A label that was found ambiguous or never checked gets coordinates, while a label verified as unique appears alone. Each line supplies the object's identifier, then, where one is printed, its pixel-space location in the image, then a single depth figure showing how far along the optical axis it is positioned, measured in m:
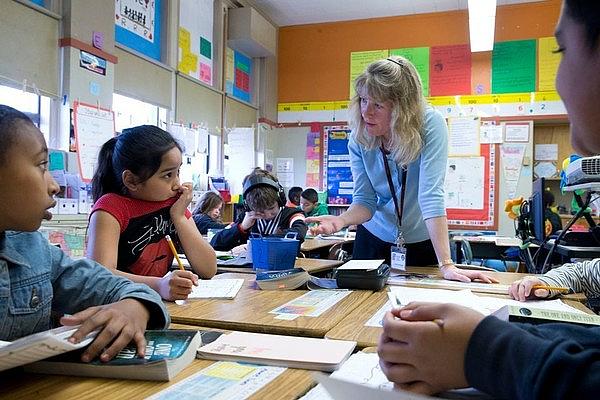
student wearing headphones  2.87
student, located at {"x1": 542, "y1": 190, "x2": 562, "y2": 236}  2.97
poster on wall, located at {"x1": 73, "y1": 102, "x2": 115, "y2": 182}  3.36
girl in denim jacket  0.80
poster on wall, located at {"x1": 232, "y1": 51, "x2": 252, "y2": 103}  5.95
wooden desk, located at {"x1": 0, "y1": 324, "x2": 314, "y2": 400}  0.59
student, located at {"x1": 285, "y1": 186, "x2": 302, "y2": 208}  5.78
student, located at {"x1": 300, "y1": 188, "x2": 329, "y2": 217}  5.37
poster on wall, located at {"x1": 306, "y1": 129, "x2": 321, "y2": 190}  6.46
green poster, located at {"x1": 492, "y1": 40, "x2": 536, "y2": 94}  5.67
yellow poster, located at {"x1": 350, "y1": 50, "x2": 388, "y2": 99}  6.22
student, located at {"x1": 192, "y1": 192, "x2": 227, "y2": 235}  3.96
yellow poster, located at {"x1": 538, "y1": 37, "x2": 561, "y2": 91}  5.55
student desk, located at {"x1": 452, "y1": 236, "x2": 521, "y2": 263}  4.49
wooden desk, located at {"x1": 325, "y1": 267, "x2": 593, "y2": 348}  0.86
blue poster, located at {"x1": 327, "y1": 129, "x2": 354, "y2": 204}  6.33
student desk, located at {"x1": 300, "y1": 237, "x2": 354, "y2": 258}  3.61
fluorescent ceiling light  4.32
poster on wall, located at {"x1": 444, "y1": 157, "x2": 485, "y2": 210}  5.82
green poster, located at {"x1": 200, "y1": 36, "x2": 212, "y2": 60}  5.14
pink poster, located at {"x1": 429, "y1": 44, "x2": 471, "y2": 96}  5.86
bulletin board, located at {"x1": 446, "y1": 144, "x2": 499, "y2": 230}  5.77
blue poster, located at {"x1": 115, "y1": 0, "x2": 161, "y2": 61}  4.00
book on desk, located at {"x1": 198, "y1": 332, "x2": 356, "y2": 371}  0.71
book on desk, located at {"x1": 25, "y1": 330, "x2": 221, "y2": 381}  0.64
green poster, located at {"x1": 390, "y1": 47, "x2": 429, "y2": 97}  5.99
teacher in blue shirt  1.75
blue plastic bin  1.65
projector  2.01
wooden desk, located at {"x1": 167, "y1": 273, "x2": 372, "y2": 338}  0.94
